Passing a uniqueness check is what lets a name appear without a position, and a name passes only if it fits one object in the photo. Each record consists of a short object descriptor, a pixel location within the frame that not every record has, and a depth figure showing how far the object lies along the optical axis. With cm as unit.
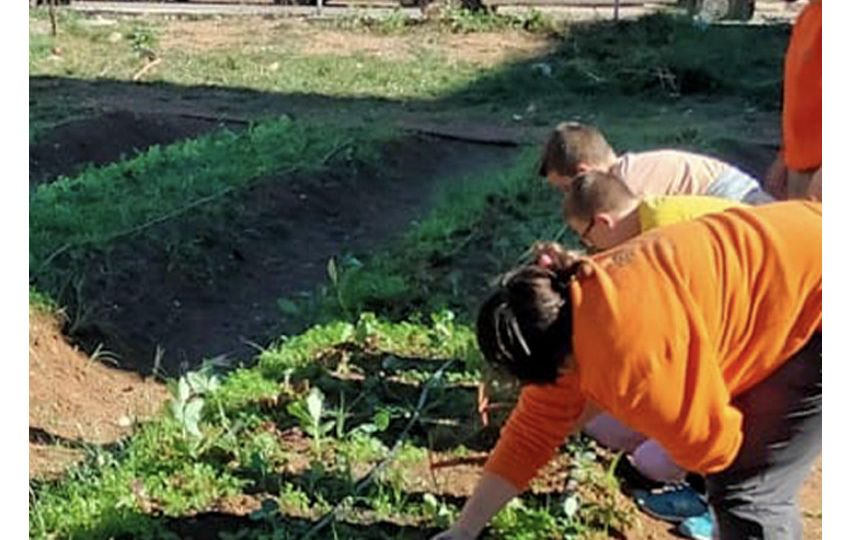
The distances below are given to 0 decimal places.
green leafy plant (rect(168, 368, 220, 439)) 423
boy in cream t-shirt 425
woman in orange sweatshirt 273
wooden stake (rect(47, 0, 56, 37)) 1678
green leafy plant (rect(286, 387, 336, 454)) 418
